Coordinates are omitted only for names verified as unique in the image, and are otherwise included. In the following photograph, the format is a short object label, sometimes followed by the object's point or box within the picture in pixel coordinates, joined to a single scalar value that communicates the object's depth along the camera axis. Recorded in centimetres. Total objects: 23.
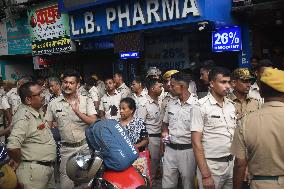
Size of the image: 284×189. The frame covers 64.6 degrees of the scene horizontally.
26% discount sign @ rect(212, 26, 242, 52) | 573
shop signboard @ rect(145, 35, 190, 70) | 710
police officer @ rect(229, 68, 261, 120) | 321
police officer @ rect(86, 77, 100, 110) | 589
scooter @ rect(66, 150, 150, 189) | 210
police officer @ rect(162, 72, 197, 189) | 318
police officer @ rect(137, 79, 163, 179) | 429
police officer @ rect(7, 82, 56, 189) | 274
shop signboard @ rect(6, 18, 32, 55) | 985
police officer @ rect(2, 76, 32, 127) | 608
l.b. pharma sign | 592
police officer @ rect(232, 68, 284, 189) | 185
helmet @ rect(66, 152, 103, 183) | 209
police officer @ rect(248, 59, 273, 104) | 354
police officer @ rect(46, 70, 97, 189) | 330
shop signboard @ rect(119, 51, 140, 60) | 708
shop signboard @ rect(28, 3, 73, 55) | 826
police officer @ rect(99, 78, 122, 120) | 500
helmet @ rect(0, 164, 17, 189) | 267
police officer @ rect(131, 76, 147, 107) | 481
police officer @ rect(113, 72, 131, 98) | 541
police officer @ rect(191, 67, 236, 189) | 265
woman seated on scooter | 322
